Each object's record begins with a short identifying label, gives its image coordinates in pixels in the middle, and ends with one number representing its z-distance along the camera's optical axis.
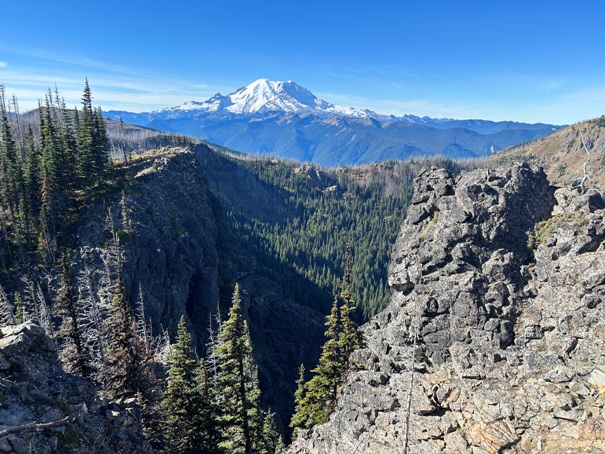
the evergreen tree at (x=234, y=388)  35.19
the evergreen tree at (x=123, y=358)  34.22
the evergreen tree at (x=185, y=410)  34.88
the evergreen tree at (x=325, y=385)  43.16
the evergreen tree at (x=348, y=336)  43.47
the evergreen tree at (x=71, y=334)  36.44
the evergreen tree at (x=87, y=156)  91.62
